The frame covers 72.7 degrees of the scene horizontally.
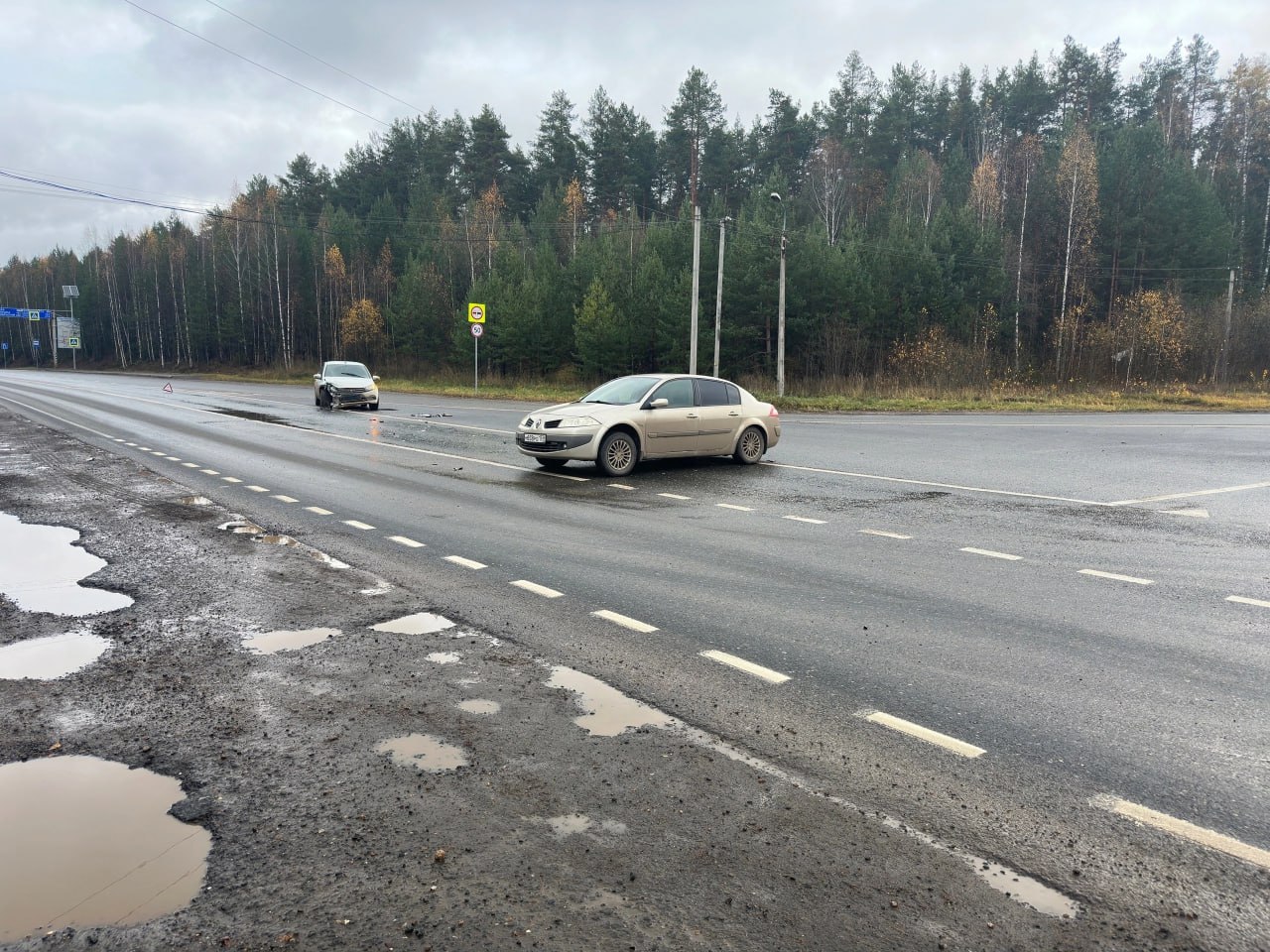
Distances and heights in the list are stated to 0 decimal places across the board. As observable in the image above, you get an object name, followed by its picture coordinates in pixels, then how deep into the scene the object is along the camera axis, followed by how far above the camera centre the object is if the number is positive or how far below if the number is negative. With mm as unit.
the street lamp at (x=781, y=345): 32062 +780
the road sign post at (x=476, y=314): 35375 +2033
